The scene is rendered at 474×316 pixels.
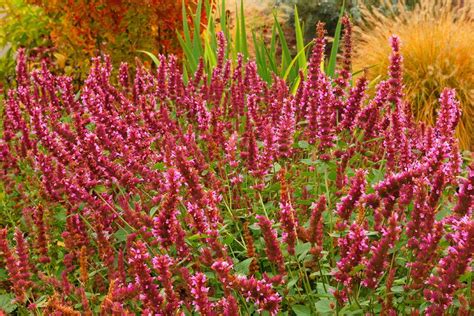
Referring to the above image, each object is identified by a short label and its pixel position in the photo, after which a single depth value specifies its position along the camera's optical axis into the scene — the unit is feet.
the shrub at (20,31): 23.62
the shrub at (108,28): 19.88
